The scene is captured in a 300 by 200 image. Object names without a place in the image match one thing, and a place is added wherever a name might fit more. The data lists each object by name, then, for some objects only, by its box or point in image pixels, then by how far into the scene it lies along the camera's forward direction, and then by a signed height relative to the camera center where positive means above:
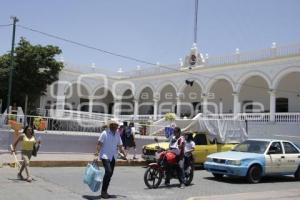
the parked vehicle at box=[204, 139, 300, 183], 9.41 -0.88
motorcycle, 8.06 -1.02
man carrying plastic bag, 6.82 -0.52
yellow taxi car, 12.28 -0.77
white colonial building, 21.57 +3.08
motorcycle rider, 8.37 -0.62
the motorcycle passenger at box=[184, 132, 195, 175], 8.88 -0.63
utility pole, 16.74 +4.53
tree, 21.73 +3.34
